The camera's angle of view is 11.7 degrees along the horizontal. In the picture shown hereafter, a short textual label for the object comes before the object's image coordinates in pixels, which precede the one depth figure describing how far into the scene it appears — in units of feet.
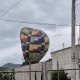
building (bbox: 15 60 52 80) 118.11
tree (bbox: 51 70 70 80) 101.80
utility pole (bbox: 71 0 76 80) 79.39
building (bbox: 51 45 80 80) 106.16
